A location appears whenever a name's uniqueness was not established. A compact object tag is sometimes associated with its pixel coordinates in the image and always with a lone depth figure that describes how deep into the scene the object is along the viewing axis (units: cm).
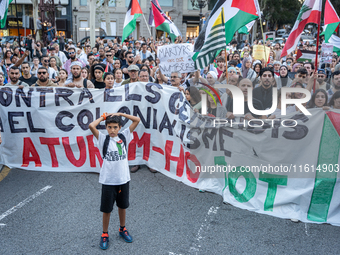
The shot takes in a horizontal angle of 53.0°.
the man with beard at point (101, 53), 1279
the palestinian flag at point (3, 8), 848
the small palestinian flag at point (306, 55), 941
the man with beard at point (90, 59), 1071
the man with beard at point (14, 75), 684
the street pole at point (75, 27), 4425
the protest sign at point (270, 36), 1628
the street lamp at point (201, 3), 1438
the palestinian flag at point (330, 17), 725
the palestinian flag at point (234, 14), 564
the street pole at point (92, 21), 2117
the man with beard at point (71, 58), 1070
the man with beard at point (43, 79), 682
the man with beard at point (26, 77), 760
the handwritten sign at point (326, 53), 966
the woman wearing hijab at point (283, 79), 715
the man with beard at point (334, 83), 454
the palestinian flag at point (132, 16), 852
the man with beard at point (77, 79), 718
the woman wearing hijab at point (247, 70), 892
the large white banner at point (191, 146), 432
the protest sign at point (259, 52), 1093
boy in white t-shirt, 374
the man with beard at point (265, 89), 524
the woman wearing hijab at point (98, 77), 760
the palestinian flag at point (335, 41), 978
